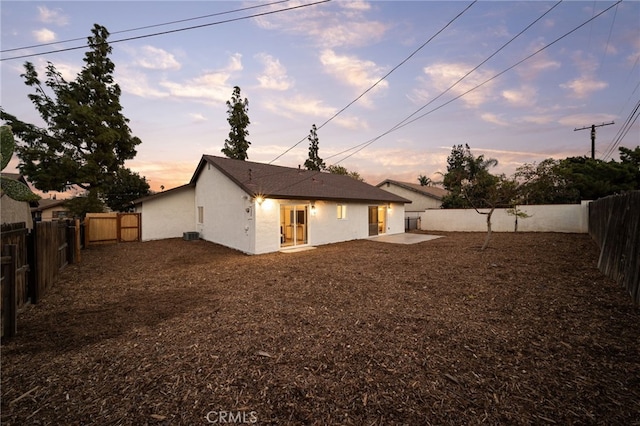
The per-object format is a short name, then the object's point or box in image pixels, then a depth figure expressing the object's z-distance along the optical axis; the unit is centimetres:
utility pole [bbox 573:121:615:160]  2345
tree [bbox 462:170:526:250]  1211
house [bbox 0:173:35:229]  1203
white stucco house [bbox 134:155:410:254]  1127
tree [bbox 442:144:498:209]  2066
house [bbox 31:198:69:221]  3055
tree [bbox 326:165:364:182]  4108
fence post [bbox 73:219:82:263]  922
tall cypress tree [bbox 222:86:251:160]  2827
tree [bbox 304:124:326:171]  3656
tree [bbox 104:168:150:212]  2025
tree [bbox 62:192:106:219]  1758
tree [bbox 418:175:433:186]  5169
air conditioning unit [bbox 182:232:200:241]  1445
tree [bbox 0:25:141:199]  1686
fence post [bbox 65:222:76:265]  879
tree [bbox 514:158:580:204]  1980
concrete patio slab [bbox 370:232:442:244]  1464
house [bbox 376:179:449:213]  2774
